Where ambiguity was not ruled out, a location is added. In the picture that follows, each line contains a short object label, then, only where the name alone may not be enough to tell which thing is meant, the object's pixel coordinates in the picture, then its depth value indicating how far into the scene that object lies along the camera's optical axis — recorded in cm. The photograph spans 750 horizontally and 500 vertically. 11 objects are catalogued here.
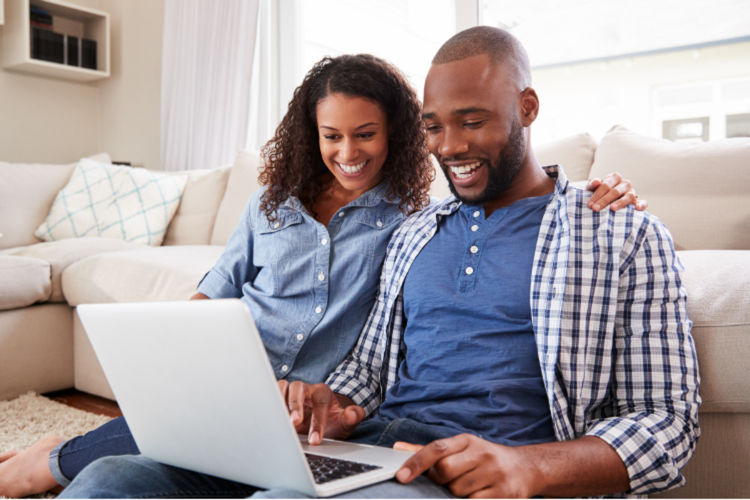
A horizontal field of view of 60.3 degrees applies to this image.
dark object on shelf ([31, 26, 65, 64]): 359
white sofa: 101
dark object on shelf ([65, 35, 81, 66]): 375
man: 78
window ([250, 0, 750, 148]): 237
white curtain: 326
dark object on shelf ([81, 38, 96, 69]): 384
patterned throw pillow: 277
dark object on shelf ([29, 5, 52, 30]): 363
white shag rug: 173
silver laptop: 61
